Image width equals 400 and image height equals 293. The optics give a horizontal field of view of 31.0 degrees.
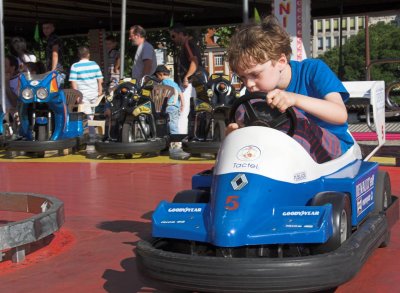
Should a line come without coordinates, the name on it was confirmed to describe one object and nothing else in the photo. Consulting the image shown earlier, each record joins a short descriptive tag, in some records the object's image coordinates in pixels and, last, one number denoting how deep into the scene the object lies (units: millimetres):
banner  10617
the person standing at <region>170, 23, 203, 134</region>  9883
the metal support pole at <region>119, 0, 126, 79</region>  10273
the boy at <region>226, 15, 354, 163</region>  3393
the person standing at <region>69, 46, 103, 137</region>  10680
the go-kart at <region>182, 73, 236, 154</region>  8367
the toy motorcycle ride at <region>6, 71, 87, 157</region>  9047
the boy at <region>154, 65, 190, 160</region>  9836
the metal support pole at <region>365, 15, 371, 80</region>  9594
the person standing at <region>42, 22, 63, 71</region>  10875
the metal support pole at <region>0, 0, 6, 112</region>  10352
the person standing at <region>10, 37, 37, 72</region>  11922
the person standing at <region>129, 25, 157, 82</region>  9945
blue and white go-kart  2811
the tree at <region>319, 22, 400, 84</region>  54656
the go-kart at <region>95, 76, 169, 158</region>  8711
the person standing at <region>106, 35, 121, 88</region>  12242
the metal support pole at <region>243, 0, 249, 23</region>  9266
